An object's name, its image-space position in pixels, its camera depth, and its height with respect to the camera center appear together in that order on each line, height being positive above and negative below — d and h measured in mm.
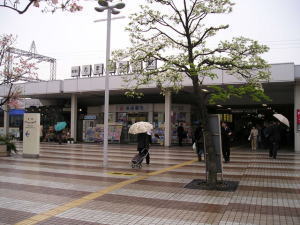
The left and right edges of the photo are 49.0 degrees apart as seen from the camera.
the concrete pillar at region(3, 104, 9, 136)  32750 +268
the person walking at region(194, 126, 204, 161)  13664 -655
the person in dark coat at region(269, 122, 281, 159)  15000 -430
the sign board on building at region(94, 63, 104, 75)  24438 +4193
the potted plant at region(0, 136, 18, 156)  15984 -1071
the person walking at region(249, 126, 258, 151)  21133 -733
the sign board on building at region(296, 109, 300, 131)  19212 +574
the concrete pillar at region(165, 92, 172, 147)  23516 +309
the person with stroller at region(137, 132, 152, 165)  12235 -646
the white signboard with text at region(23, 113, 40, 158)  15445 -524
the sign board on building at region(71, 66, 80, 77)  25672 +4227
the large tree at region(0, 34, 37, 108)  16469 +2944
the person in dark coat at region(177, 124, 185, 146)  24531 -572
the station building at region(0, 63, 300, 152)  19984 +1727
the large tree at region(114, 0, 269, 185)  8430 +1850
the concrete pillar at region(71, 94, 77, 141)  28156 +769
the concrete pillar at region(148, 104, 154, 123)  26852 +1082
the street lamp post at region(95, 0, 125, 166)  12391 +3087
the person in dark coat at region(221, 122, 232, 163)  13508 -677
